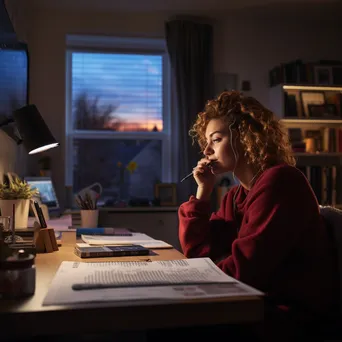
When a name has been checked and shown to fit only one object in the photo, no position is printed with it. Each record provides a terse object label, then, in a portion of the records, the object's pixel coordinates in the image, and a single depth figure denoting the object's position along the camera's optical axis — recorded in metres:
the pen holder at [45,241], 1.50
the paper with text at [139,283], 0.85
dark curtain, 4.11
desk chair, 1.17
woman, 1.15
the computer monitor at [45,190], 3.07
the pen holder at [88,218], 2.41
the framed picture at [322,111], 4.27
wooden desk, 0.78
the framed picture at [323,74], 4.26
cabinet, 3.88
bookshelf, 4.21
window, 4.31
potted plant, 1.79
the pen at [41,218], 1.59
